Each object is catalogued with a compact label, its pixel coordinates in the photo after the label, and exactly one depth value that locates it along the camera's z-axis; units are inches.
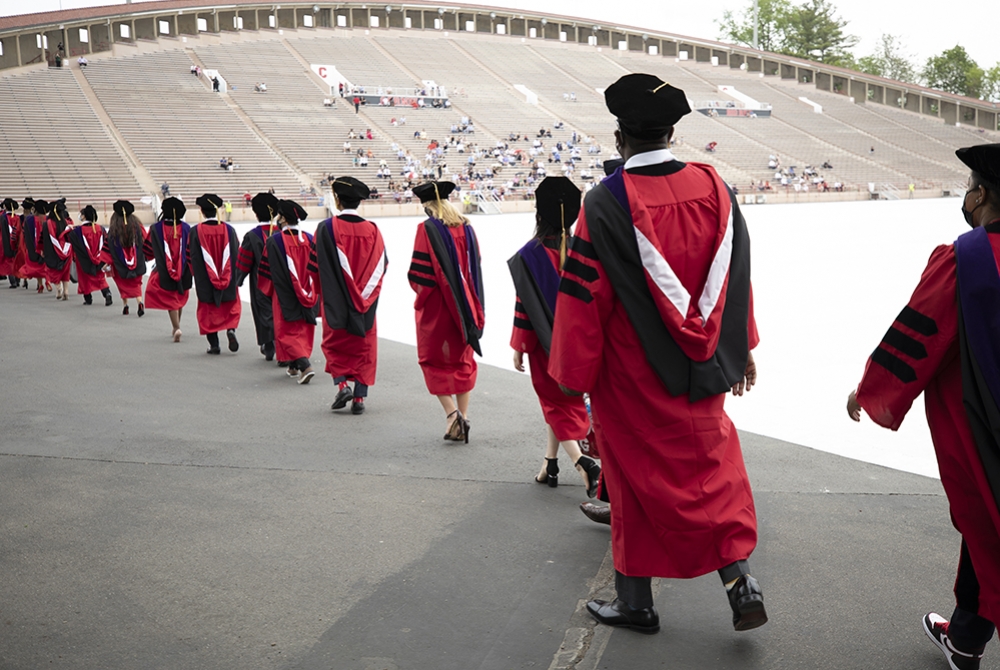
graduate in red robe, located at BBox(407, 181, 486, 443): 215.6
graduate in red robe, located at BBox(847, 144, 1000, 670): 93.8
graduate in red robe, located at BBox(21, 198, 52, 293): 567.2
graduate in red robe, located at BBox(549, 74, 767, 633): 112.6
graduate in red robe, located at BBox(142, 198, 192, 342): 387.5
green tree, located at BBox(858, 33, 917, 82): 3676.2
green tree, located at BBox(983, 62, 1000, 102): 3521.2
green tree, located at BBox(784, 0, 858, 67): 3494.1
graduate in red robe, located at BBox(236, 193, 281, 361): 337.1
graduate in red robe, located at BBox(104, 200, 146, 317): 464.4
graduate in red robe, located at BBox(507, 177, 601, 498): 164.1
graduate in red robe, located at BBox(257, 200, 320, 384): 306.5
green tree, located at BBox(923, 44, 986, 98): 3491.6
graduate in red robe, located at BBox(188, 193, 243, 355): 358.9
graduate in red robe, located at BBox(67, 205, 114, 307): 513.3
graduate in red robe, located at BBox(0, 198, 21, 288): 612.1
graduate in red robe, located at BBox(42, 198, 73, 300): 546.3
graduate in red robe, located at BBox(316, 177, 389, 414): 252.8
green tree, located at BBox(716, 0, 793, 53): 3548.2
